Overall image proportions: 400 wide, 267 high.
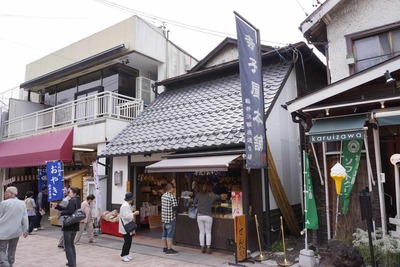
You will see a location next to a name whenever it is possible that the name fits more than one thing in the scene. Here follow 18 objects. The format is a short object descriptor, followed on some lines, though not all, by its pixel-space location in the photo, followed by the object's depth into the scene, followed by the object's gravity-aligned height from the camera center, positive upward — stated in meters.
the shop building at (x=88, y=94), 13.94 +4.34
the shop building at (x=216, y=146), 9.11 +0.90
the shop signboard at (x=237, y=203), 8.97 -0.82
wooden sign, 8.00 -1.61
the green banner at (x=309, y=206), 7.77 -0.81
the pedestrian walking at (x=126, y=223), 8.63 -1.27
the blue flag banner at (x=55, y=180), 13.01 -0.14
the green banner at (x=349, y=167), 7.54 +0.12
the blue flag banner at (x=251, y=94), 7.96 +2.08
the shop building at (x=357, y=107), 7.21 +1.56
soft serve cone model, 6.97 -0.03
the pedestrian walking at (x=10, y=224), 6.79 -1.01
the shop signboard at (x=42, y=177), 16.50 -0.02
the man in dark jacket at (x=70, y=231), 7.49 -1.30
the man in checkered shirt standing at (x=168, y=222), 9.21 -1.35
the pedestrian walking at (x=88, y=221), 10.48 -1.51
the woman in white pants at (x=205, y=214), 9.02 -1.12
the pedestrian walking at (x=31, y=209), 13.15 -1.35
